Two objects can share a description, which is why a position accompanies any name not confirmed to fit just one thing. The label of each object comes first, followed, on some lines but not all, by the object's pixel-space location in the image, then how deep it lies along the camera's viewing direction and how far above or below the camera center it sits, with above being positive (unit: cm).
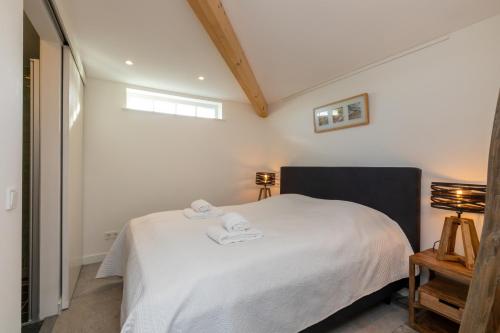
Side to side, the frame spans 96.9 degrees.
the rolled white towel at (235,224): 169 -46
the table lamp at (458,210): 151 -29
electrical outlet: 294 -95
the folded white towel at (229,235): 157 -52
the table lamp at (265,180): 365 -24
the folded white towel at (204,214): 225 -51
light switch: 85 -14
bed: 107 -60
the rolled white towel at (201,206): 233 -45
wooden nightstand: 148 -91
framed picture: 245 +63
